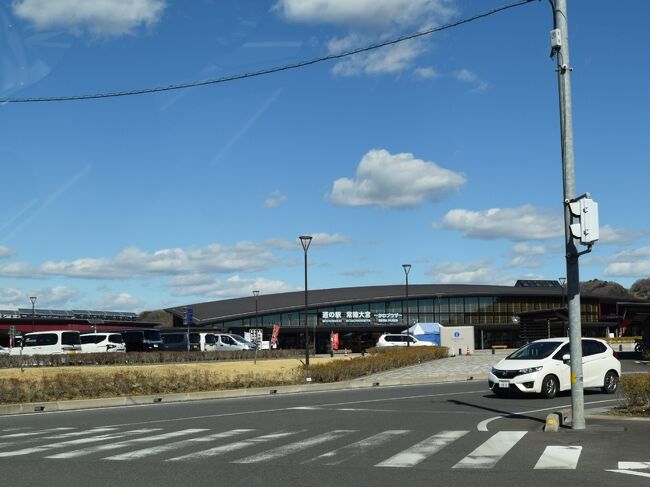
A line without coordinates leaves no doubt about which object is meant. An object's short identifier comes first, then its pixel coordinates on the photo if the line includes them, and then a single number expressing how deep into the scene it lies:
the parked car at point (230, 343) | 52.75
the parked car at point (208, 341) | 52.00
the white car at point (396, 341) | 57.87
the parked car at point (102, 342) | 48.06
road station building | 92.19
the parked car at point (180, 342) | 52.31
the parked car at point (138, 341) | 51.62
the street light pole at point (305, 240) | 36.69
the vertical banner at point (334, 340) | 64.55
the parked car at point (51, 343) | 47.47
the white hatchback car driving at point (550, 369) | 18.78
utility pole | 11.95
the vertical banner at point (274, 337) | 53.43
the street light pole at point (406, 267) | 50.62
